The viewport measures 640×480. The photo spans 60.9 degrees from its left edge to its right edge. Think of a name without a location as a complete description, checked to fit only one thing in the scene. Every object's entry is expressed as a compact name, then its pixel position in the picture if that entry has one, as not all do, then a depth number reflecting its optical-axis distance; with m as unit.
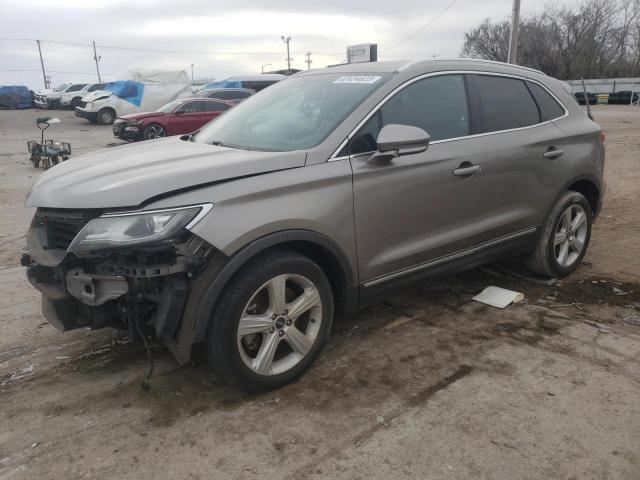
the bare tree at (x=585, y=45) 47.19
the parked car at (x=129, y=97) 26.19
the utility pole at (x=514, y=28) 23.78
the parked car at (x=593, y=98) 34.47
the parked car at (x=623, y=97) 32.47
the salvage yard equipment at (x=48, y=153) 12.53
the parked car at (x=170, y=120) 17.02
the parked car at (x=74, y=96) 34.52
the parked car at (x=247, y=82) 27.55
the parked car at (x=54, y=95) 36.31
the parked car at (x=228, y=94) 21.00
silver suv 2.62
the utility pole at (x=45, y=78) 79.88
